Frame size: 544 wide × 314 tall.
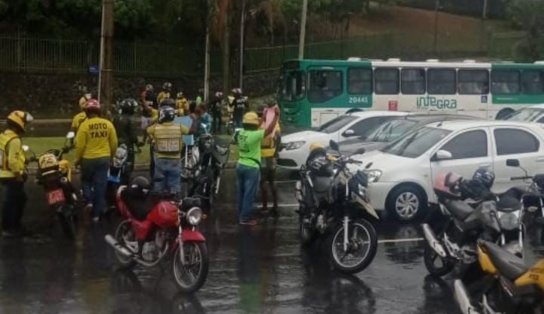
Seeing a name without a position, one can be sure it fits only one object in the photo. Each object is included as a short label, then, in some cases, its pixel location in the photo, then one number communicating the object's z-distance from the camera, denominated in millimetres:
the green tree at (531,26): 49500
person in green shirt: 12914
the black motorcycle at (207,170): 14734
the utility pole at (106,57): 16453
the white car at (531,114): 21266
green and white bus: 28703
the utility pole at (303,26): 37938
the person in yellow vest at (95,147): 12469
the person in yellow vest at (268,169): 14289
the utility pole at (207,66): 40812
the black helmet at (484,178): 9688
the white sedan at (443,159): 13570
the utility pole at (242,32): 39784
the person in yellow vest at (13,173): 11734
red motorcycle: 8859
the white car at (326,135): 20062
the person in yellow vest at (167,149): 12625
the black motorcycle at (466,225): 8477
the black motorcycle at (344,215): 10023
